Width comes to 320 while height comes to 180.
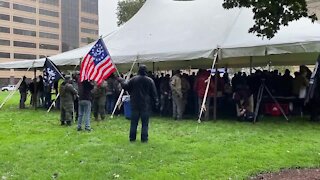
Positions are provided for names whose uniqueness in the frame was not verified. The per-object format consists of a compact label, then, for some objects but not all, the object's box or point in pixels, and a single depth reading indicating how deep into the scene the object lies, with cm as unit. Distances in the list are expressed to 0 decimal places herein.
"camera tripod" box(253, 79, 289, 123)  875
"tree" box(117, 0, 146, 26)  3243
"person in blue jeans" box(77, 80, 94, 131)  782
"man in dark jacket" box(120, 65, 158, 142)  639
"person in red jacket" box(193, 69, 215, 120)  927
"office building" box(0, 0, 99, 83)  6823
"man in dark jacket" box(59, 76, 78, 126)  867
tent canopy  871
